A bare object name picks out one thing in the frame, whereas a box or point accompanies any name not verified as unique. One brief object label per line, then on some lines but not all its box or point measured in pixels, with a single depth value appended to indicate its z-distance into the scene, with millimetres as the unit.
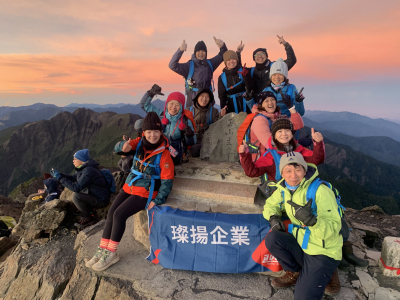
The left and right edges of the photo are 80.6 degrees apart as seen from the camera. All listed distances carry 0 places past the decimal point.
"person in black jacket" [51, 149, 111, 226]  6312
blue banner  4335
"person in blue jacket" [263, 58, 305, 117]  5656
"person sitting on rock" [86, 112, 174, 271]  4582
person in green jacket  3127
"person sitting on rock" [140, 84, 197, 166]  5859
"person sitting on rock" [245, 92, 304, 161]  4879
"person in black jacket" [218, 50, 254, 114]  6762
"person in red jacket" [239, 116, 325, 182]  4148
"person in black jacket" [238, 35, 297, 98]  6734
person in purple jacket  7618
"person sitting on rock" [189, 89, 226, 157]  6539
